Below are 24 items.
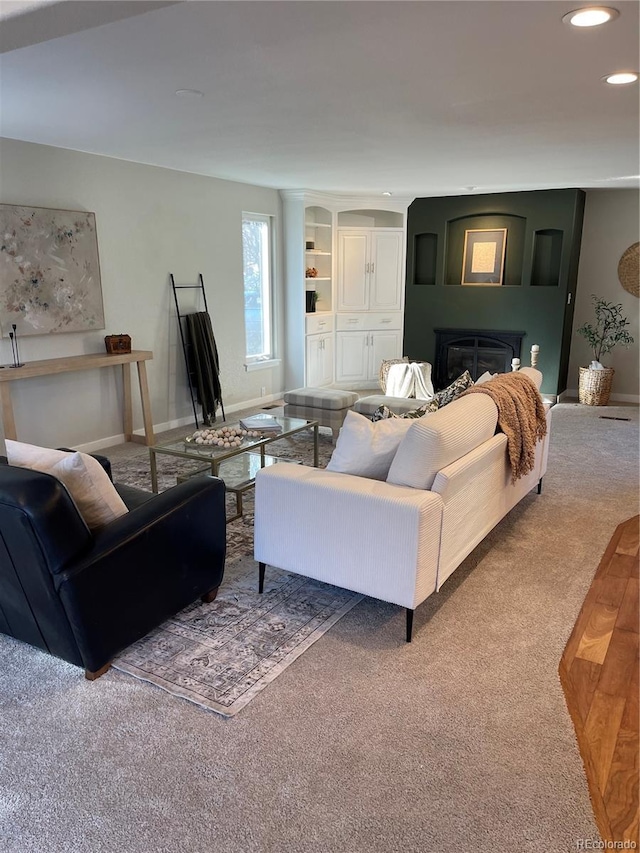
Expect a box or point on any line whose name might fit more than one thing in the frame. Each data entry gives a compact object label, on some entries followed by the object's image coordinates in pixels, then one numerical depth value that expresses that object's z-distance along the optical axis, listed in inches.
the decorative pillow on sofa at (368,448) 107.4
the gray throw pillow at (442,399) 127.2
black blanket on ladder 229.9
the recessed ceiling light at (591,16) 80.2
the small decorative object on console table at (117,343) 196.4
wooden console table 165.0
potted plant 275.7
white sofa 94.7
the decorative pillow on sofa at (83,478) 87.6
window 268.1
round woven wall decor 278.3
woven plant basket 275.0
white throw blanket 228.1
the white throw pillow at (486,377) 151.5
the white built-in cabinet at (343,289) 284.8
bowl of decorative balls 153.9
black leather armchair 78.5
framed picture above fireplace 296.5
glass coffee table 143.9
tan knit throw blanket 127.6
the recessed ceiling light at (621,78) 107.3
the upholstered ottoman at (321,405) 207.8
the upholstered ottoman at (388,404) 203.2
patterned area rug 88.7
